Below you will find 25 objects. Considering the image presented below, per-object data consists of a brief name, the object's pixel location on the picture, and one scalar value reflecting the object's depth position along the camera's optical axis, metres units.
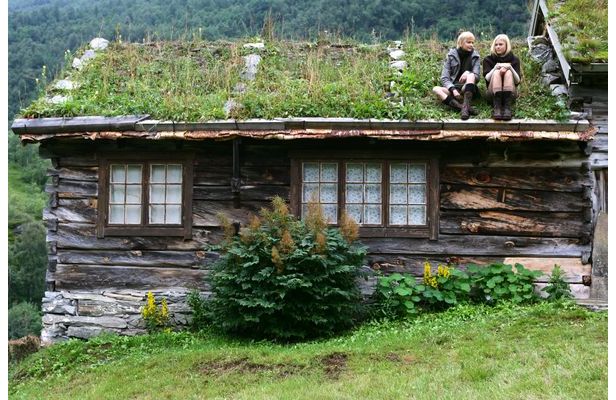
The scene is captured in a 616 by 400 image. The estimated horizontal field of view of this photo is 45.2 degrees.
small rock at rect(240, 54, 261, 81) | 11.41
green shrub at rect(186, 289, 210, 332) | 9.73
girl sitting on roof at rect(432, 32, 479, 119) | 9.78
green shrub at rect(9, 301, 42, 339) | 31.27
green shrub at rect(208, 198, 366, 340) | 8.72
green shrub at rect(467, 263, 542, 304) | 9.47
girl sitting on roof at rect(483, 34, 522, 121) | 9.54
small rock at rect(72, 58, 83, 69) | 11.77
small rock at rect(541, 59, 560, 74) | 10.83
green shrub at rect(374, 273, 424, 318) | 9.42
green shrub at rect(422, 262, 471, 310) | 9.48
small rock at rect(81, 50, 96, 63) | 12.05
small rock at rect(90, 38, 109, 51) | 12.57
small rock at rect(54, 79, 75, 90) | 10.94
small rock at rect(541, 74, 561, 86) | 10.46
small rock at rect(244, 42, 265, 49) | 12.53
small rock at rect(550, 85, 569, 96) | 10.07
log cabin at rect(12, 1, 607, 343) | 9.79
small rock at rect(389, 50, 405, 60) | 11.89
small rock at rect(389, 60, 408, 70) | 11.43
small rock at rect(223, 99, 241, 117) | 9.82
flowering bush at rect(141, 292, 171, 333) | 9.78
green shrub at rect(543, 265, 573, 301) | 9.55
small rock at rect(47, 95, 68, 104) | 10.26
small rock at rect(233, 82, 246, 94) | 10.79
